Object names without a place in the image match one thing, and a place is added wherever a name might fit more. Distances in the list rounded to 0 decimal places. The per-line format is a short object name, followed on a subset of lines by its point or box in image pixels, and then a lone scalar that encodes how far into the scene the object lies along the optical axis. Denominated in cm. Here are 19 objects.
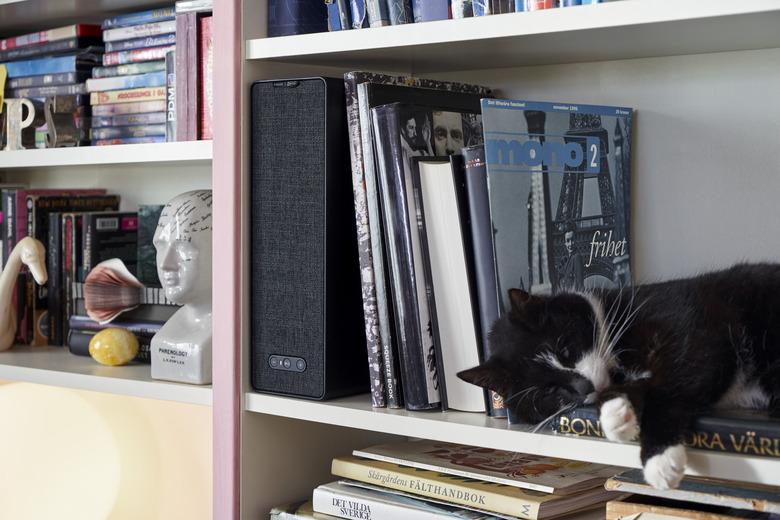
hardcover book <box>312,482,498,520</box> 146
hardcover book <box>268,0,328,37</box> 153
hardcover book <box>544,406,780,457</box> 127
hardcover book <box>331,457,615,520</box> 141
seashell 181
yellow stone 174
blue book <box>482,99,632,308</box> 140
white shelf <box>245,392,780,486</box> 128
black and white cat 129
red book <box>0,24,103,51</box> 184
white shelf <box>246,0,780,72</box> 132
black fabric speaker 150
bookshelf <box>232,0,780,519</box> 144
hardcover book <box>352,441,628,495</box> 145
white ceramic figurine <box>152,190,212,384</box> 164
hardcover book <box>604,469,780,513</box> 130
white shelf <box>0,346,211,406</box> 161
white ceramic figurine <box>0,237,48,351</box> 184
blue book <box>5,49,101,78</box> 185
